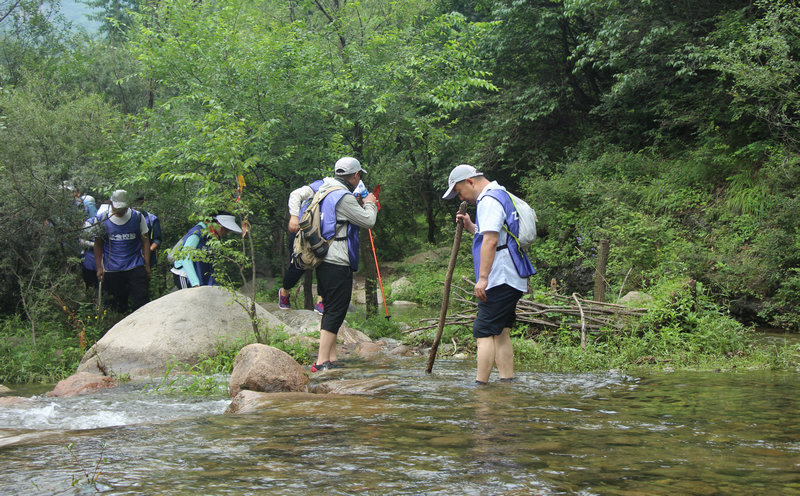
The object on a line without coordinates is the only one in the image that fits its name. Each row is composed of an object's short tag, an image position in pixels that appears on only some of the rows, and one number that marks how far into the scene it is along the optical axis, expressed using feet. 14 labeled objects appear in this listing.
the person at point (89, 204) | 34.57
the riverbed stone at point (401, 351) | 29.84
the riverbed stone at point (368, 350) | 29.84
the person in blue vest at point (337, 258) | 23.15
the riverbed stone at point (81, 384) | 21.31
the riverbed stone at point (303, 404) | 15.56
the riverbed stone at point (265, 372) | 19.13
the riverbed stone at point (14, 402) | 18.36
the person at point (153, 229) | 35.45
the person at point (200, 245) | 31.63
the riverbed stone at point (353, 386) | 18.93
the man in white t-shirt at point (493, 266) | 18.29
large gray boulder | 25.57
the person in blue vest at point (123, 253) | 33.27
